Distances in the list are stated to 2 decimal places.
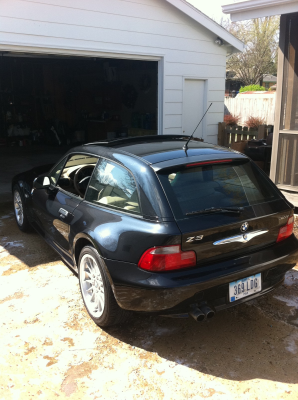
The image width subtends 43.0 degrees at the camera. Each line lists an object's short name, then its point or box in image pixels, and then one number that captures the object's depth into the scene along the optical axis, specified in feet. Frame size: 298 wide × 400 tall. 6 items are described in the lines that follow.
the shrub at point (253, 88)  90.36
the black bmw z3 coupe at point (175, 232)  8.96
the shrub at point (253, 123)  41.16
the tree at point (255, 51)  102.73
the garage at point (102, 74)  22.63
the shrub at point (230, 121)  42.27
